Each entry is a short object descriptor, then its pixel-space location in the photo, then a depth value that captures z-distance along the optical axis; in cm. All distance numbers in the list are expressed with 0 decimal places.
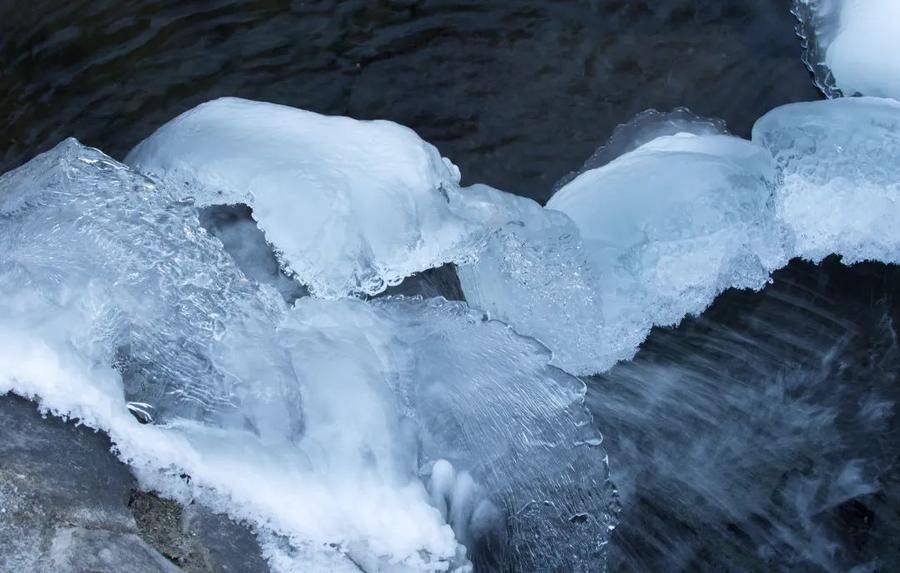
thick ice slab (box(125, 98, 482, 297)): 273
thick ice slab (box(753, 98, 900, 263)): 318
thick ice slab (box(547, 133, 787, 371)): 307
